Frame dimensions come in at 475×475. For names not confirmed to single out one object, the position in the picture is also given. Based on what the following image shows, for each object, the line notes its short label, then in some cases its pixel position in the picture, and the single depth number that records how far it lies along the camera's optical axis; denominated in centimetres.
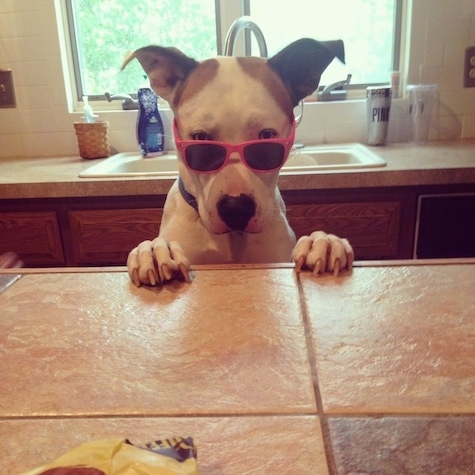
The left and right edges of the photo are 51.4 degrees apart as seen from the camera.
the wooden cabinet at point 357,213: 168
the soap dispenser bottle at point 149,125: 217
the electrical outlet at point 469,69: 224
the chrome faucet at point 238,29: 178
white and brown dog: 102
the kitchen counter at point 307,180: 163
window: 236
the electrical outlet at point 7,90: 230
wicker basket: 218
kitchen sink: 205
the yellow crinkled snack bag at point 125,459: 31
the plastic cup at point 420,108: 224
